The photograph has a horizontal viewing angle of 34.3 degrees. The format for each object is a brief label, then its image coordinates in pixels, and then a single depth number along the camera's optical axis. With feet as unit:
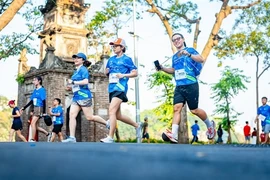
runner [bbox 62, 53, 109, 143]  21.57
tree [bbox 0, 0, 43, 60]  71.51
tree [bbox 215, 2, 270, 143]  69.92
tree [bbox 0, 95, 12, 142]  188.46
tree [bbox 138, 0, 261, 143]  56.29
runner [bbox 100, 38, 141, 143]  19.71
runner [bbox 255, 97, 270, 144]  37.65
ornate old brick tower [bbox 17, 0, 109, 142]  77.51
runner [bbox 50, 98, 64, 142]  38.55
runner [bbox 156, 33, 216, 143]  18.71
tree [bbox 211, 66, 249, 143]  110.93
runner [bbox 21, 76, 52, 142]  31.30
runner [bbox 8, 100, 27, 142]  38.40
